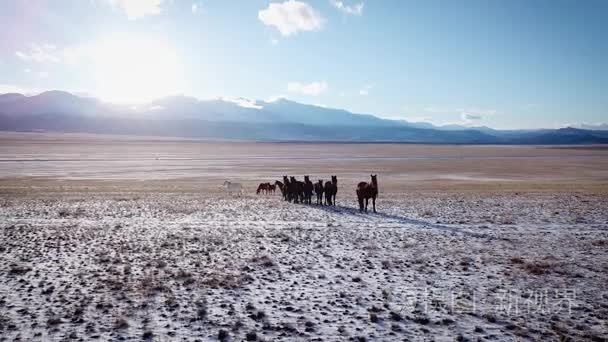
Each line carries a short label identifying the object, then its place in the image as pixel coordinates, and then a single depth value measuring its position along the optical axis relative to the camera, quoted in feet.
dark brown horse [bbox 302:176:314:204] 77.13
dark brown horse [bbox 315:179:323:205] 75.66
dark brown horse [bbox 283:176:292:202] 80.59
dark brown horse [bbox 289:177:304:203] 78.54
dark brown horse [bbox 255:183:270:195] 94.58
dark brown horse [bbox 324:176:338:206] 74.49
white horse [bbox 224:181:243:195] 94.06
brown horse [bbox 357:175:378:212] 67.11
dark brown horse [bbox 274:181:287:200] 81.82
